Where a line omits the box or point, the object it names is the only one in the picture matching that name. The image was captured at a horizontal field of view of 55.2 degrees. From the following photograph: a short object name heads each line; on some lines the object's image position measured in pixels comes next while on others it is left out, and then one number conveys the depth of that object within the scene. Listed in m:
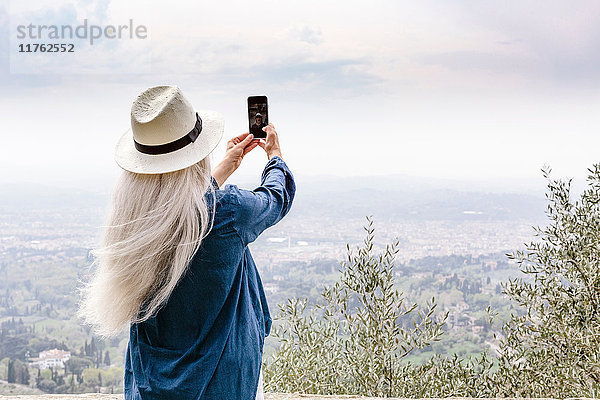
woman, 1.34
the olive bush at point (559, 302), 3.26
